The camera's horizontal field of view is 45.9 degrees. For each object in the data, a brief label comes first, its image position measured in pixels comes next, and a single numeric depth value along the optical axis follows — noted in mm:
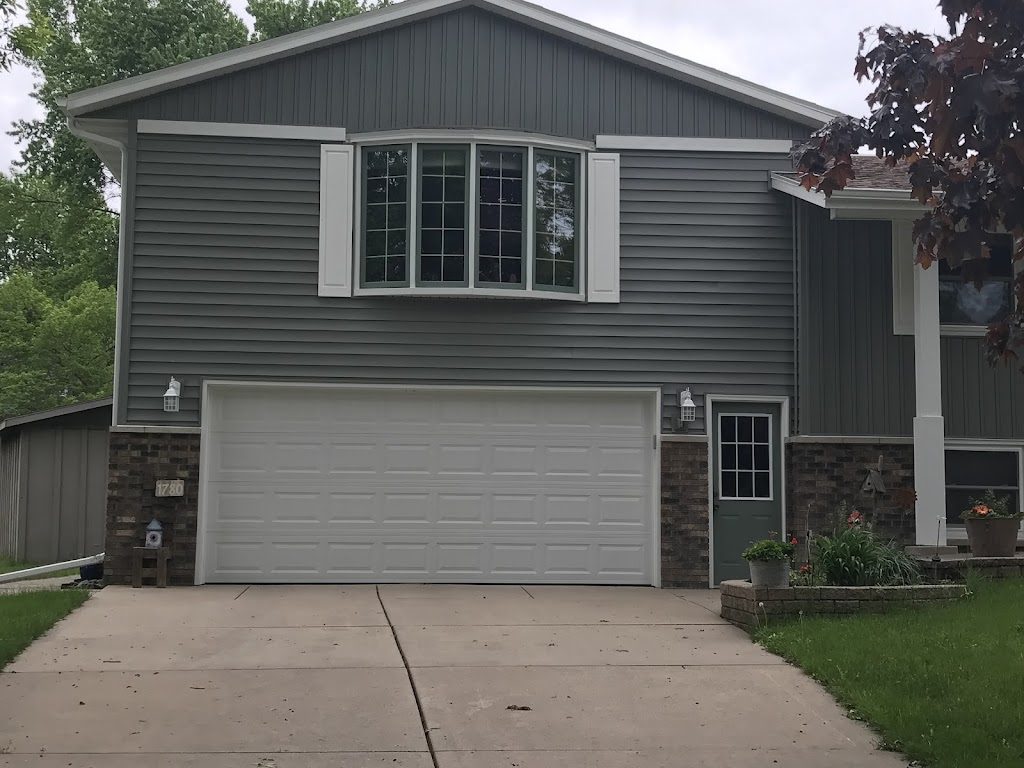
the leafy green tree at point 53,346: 29609
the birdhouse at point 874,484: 13086
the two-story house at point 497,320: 13016
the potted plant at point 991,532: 11227
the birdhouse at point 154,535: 12500
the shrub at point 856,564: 10031
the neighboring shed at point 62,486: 16875
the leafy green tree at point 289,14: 26109
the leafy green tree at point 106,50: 22422
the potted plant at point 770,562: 9805
